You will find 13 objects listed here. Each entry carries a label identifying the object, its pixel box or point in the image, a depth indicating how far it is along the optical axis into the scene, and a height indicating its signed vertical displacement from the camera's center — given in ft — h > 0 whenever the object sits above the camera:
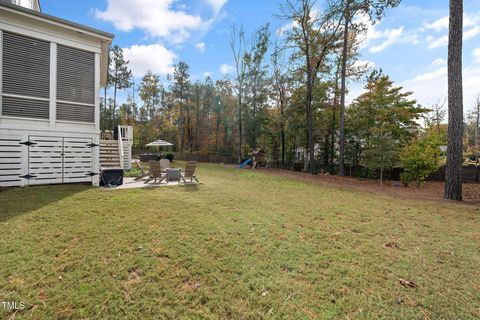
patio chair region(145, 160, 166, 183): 30.40 -1.87
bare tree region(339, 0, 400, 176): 39.09 +26.83
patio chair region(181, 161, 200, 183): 31.32 -1.96
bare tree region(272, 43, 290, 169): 73.15 +24.78
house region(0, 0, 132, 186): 21.76 +5.53
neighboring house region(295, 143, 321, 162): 70.08 +2.06
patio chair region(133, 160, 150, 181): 32.86 -3.17
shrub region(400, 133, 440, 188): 38.09 +0.73
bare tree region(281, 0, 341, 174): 53.42 +30.27
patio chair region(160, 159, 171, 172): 46.88 -1.60
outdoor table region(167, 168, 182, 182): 31.81 -2.59
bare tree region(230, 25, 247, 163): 82.48 +34.13
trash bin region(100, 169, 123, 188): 26.43 -2.80
